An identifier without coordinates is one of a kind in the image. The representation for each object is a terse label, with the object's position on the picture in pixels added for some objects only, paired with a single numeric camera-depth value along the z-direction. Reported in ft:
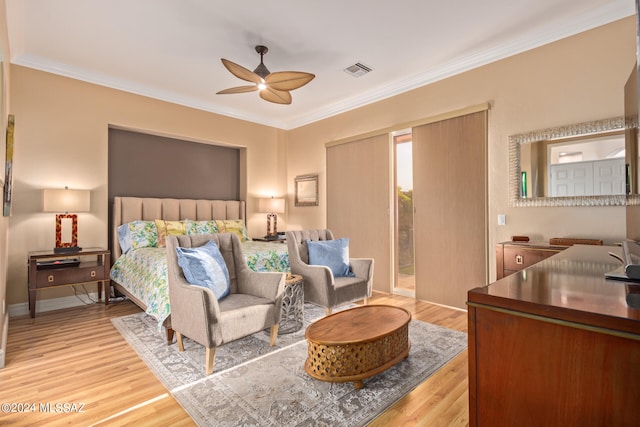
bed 9.80
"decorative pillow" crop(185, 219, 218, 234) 15.14
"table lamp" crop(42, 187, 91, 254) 11.98
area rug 6.13
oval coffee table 6.88
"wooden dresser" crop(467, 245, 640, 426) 2.21
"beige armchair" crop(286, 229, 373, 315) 10.85
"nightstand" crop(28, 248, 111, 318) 11.57
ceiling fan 10.16
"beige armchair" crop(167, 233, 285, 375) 7.48
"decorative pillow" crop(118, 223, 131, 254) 13.80
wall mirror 9.52
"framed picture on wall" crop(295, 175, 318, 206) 18.98
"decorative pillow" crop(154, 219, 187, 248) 14.25
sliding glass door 16.88
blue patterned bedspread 9.37
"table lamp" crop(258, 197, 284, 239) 18.90
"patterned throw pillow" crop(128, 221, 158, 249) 13.62
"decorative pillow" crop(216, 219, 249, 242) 16.48
